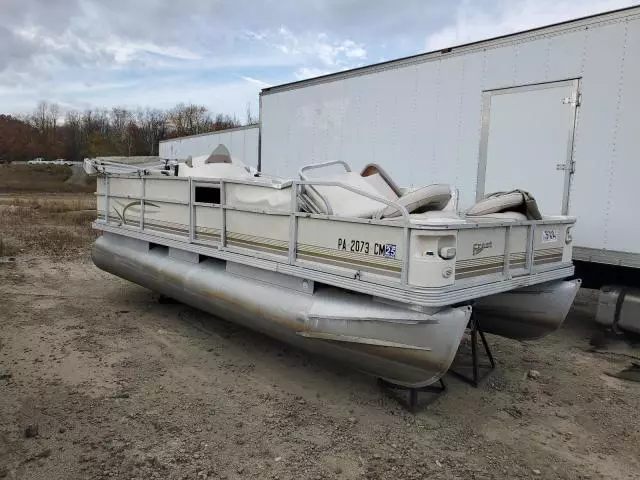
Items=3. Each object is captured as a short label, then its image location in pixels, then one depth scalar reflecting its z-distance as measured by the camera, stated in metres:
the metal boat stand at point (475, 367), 4.37
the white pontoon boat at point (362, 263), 3.35
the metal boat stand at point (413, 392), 3.85
